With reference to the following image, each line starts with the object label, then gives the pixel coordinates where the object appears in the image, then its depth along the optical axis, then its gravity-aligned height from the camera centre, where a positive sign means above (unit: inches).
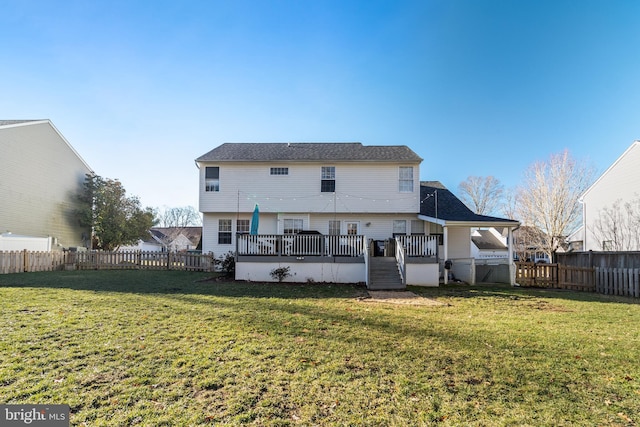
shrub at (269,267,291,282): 534.0 -60.6
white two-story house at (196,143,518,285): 689.6 +91.8
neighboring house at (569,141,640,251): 697.6 +103.4
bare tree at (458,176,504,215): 1521.9 +217.0
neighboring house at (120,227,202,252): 1967.5 -12.8
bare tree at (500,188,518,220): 1043.3 +123.4
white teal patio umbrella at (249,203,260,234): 574.9 +26.4
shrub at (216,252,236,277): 579.8 -53.6
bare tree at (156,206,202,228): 2720.5 +175.0
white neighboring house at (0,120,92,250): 737.6 +143.5
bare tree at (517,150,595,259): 909.8 +130.7
